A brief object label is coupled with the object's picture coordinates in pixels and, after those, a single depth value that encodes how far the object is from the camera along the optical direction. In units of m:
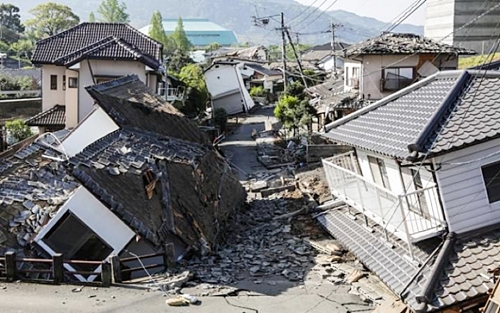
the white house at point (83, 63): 29.45
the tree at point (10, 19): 97.06
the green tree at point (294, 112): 32.91
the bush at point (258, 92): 63.25
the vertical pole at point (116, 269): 12.16
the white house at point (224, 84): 52.38
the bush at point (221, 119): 42.34
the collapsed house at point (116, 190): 13.30
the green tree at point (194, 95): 39.25
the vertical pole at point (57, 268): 12.12
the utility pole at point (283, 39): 36.78
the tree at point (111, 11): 84.09
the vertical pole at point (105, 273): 12.00
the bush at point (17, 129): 30.99
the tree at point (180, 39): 101.66
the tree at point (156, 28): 84.06
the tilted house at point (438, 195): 9.59
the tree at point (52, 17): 78.69
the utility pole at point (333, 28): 52.38
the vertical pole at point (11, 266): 12.28
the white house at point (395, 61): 26.94
